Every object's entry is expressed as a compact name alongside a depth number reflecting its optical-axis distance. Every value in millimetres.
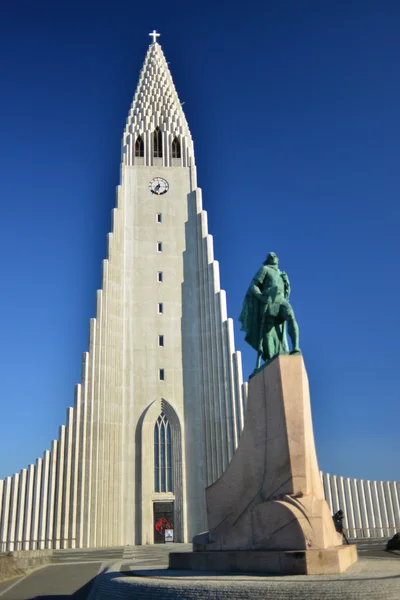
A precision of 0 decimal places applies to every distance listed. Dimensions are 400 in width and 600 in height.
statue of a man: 10453
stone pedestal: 7781
